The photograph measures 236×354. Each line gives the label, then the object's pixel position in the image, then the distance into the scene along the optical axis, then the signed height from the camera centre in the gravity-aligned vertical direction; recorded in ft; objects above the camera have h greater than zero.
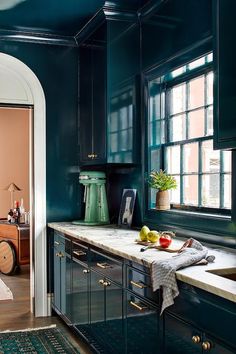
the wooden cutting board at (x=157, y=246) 9.59 -1.46
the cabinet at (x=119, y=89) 13.70 +2.32
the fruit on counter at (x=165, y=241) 9.86 -1.34
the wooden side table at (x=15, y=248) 22.22 -3.36
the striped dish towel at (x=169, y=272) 7.57 -1.53
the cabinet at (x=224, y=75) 7.91 +1.59
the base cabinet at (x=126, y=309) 6.69 -2.41
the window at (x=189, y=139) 11.39 +0.89
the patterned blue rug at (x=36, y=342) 12.40 -4.37
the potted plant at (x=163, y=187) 12.71 -0.34
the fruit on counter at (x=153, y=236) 10.53 -1.32
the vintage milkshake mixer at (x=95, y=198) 15.29 -0.75
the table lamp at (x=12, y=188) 26.22 -0.76
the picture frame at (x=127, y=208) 14.08 -0.99
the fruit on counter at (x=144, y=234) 10.74 -1.29
